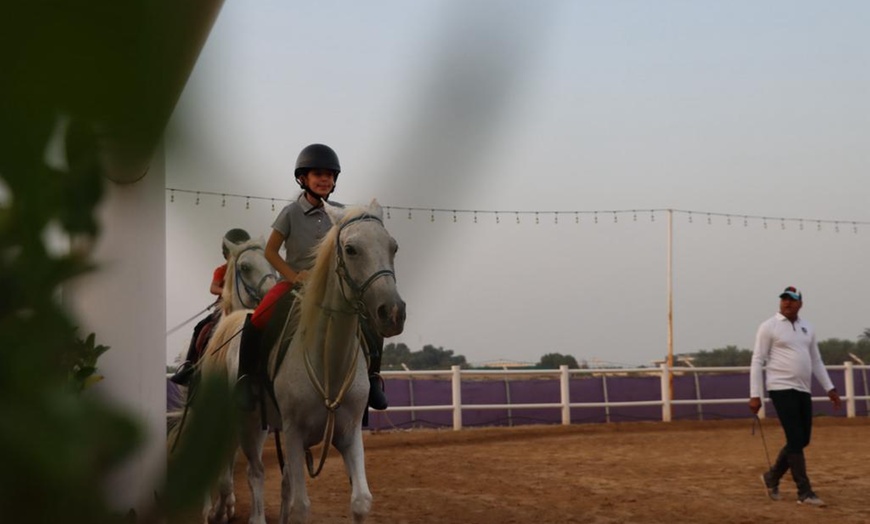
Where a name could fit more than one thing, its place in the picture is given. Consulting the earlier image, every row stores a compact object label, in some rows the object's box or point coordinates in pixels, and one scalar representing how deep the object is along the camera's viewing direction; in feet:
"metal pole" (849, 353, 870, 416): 61.77
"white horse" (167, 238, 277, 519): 18.14
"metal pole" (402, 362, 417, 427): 54.70
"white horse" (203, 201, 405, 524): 16.02
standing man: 26.27
